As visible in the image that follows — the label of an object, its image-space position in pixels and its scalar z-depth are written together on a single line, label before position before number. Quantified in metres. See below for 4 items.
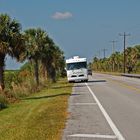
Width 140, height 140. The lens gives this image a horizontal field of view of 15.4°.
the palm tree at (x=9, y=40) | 32.88
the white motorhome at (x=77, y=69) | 59.91
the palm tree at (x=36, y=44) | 53.66
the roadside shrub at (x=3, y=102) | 24.07
